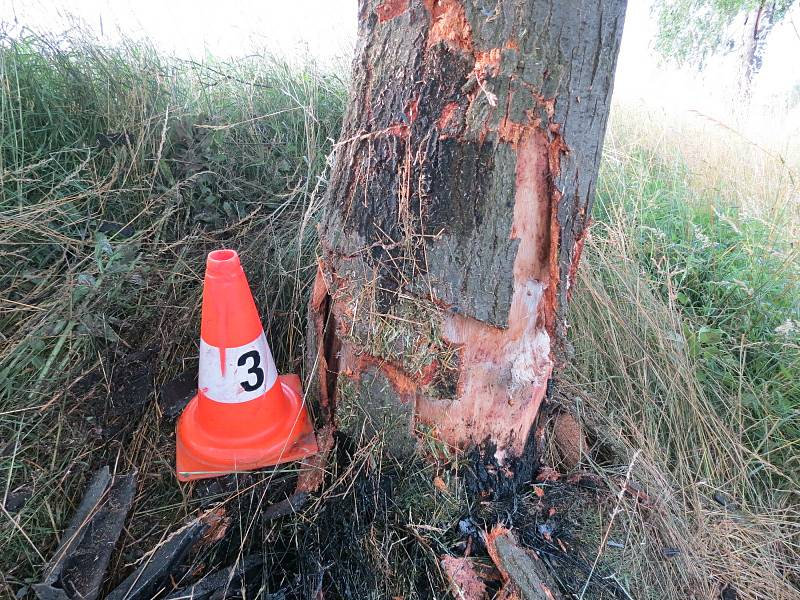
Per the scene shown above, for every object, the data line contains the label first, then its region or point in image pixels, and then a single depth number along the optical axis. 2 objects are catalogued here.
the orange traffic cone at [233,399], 1.65
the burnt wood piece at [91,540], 1.35
